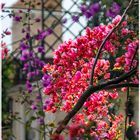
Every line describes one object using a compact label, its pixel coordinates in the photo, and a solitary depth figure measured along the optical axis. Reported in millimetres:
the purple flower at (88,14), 3254
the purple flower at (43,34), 3307
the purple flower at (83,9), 3285
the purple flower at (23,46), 3168
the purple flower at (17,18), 2878
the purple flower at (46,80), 2465
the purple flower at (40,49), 3310
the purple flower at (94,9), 3223
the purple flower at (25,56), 3238
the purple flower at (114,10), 3068
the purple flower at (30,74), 3192
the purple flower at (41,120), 2947
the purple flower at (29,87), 3114
